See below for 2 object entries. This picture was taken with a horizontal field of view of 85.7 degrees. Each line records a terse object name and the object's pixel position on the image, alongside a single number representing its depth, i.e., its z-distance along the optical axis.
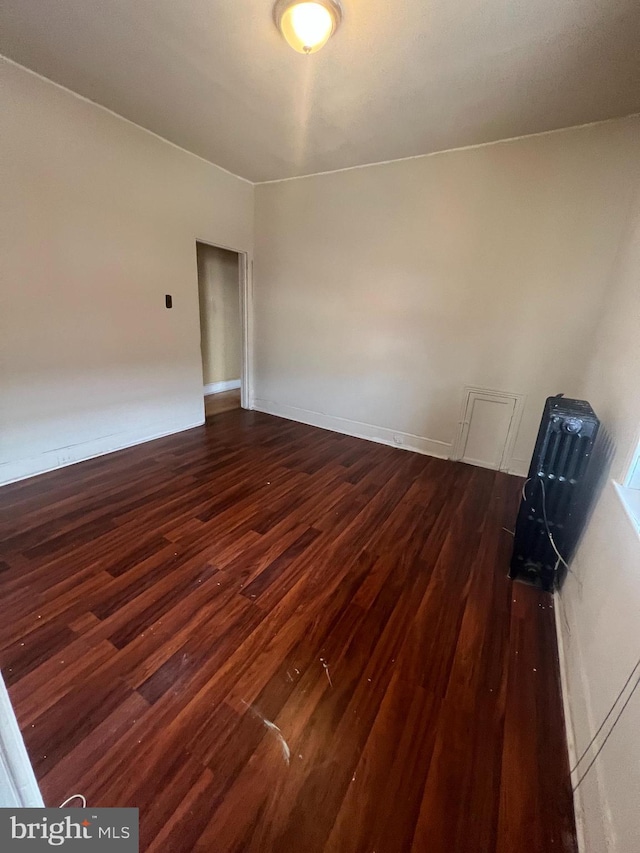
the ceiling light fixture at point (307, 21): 1.55
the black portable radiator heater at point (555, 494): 1.67
